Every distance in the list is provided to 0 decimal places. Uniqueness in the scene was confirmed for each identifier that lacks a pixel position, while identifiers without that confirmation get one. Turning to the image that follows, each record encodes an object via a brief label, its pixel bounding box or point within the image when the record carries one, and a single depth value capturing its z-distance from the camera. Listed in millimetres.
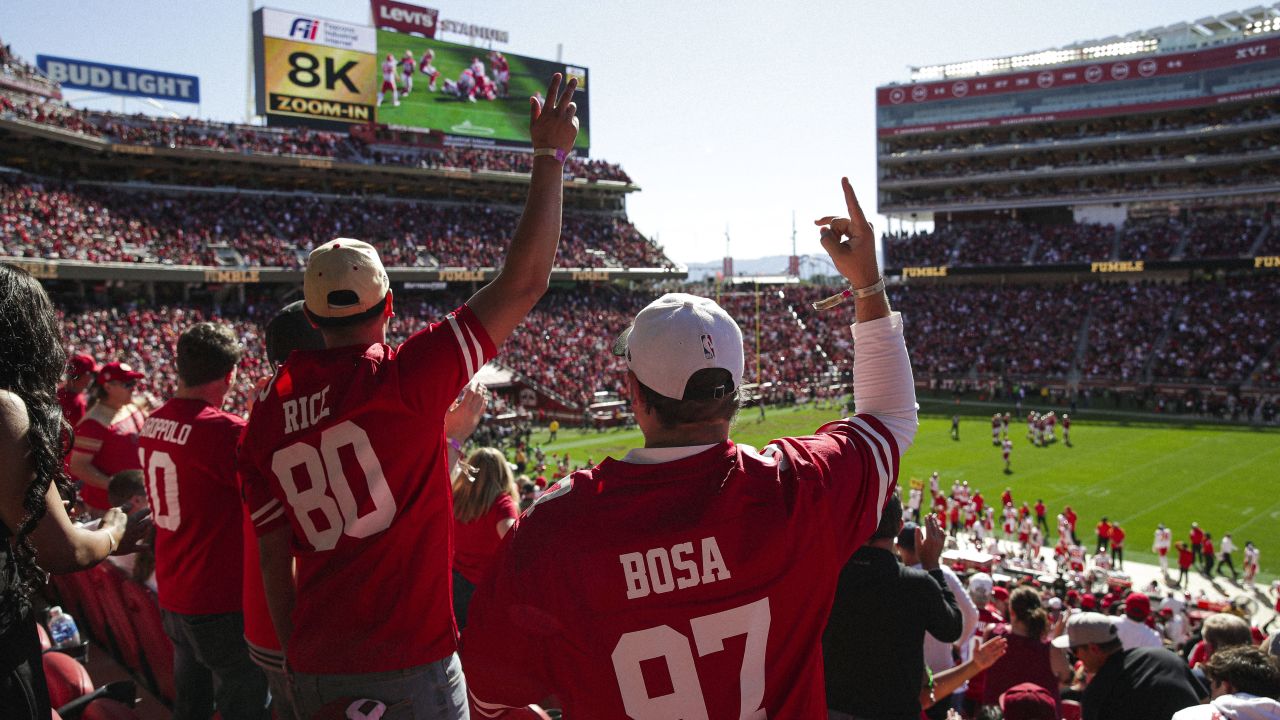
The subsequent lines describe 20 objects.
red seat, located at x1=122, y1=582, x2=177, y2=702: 4621
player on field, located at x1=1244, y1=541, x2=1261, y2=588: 17047
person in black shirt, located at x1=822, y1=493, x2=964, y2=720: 3000
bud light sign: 43125
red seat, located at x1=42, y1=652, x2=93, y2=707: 3793
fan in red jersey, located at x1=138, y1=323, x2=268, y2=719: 3340
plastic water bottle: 4973
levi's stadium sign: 47406
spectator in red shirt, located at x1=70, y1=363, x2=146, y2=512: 5152
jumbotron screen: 47438
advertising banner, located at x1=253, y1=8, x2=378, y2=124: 42625
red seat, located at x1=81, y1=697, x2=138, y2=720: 3598
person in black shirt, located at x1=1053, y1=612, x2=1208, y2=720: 4059
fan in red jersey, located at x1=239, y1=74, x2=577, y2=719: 2324
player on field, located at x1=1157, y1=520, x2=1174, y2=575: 17883
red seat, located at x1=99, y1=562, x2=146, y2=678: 5091
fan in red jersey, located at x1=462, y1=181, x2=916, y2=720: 1714
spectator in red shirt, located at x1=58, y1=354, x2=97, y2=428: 5641
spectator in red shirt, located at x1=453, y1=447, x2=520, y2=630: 4105
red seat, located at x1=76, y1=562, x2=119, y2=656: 5570
